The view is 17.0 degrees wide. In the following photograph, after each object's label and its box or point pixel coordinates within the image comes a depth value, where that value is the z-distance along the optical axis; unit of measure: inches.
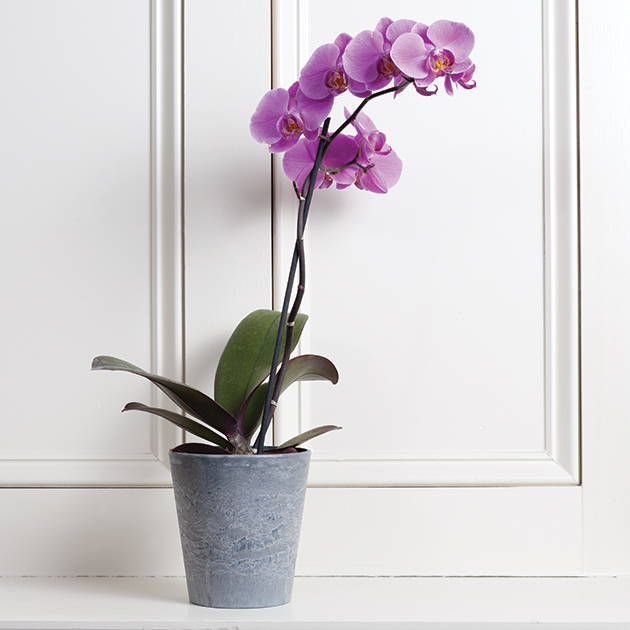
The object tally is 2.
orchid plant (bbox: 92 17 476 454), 85.3
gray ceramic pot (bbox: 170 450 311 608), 86.0
